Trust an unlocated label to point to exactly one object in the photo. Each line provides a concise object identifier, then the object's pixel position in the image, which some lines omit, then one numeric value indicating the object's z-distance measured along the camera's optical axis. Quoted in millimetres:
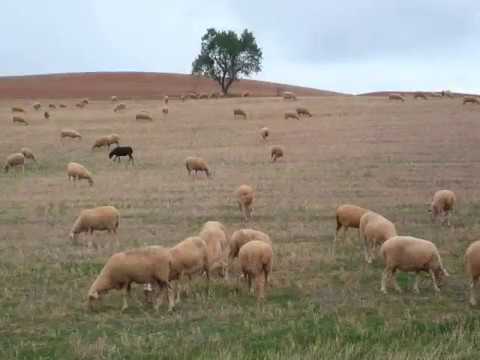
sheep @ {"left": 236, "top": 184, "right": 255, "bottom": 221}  19922
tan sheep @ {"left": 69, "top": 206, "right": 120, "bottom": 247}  17344
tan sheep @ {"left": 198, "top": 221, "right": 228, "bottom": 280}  13242
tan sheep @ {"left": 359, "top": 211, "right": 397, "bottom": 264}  14344
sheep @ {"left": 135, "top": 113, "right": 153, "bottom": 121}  50250
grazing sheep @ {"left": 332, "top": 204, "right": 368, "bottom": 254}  16484
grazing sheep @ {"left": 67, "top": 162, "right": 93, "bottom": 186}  27378
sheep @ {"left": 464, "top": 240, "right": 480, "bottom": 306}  11593
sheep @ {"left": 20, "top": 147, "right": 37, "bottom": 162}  33812
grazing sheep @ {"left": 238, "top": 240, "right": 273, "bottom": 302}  12203
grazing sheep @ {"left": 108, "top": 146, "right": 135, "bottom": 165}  33469
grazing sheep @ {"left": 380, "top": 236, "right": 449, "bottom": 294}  12211
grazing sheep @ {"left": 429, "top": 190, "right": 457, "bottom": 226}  18609
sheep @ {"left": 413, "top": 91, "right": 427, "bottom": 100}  65375
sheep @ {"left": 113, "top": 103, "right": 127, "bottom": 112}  57881
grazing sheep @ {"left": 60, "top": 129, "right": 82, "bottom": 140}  41594
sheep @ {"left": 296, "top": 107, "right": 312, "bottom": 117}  50281
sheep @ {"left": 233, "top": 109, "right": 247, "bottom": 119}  50172
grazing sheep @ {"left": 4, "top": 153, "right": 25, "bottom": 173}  31812
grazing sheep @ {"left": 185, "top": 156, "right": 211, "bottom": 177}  28312
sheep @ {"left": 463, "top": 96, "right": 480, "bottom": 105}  55753
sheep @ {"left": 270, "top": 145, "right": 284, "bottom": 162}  32125
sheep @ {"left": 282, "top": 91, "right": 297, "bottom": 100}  66125
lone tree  86750
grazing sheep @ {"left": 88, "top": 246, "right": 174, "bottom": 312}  11570
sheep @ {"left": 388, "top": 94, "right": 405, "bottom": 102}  63200
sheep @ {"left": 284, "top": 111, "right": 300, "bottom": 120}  48531
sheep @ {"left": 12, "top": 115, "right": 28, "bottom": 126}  49656
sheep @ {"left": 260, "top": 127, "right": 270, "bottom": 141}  39438
